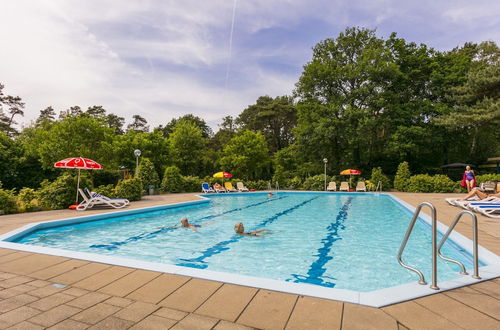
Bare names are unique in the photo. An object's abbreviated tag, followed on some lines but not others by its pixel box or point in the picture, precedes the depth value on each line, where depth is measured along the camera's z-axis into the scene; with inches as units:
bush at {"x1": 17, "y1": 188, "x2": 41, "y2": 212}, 362.0
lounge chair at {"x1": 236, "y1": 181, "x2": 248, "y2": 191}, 834.3
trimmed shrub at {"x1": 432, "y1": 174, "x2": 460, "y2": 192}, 700.7
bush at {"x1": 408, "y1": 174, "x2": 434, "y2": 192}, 719.1
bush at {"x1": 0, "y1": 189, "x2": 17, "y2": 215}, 338.6
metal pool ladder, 100.3
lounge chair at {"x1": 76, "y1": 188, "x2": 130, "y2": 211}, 375.2
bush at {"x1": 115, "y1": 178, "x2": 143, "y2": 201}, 508.1
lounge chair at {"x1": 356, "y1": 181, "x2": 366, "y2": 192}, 778.8
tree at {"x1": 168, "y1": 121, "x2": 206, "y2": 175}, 1138.0
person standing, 484.1
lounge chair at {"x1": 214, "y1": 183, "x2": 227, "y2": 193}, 777.6
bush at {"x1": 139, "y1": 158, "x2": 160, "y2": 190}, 695.7
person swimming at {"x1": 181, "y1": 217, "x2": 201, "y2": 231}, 304.3
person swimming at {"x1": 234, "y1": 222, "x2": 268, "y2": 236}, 272.2
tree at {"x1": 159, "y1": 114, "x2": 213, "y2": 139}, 1565.0
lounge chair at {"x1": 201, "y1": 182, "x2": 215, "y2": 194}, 763.9
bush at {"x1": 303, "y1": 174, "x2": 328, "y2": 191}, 866.9
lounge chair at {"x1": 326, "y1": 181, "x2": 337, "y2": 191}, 821.2
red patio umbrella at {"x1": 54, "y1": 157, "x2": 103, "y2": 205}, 377.4
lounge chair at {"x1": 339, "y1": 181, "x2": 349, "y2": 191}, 797.2
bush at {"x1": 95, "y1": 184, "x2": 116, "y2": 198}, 478.7
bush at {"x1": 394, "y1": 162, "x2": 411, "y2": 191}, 767.1
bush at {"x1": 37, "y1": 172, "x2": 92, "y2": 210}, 382.0
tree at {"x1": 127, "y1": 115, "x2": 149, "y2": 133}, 1780.5
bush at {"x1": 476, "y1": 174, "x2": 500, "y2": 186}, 643.7
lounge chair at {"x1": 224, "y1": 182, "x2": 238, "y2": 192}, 819.8
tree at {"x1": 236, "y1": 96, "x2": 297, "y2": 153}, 1327.5
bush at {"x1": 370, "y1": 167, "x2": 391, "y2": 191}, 809.5
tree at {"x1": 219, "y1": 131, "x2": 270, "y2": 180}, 1039.6
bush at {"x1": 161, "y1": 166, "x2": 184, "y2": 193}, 757.9
